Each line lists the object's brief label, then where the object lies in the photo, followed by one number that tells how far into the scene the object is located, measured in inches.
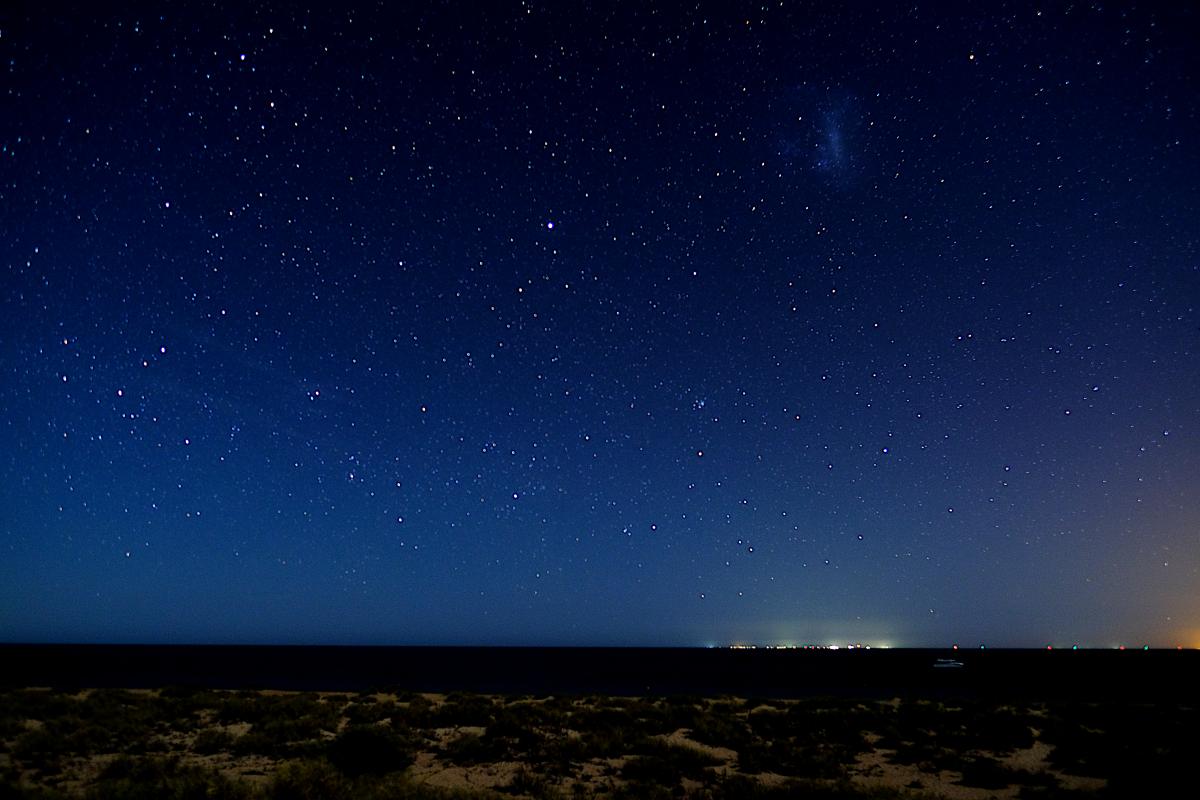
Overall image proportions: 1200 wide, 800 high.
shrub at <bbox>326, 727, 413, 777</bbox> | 479.5
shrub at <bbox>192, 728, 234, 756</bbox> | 538.6
